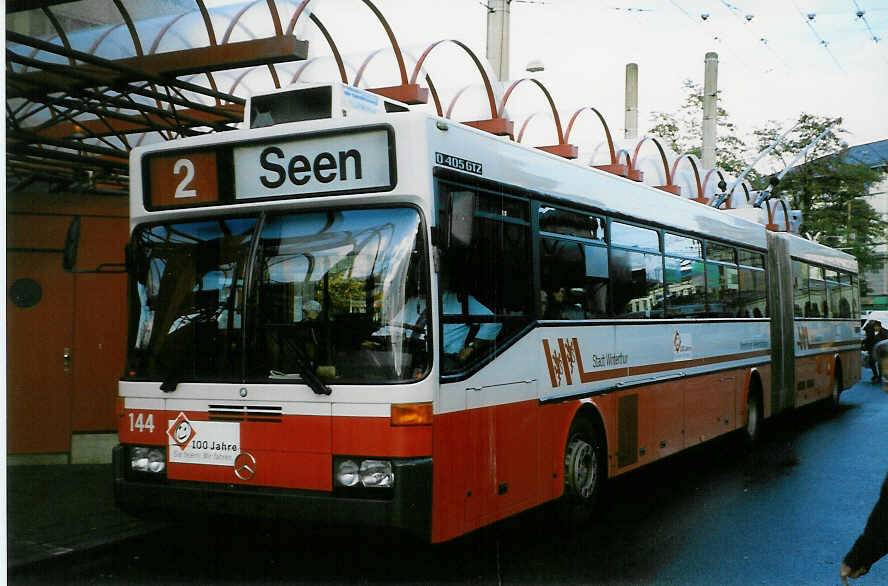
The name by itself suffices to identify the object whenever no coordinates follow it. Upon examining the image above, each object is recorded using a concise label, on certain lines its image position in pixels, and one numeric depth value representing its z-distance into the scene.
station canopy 7.84
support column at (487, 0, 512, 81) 13.75
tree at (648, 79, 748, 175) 39.81
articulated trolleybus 5.69
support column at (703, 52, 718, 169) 24.84
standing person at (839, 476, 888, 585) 4.82
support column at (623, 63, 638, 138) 28.40
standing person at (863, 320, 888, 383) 27.58
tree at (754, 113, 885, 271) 27.53
